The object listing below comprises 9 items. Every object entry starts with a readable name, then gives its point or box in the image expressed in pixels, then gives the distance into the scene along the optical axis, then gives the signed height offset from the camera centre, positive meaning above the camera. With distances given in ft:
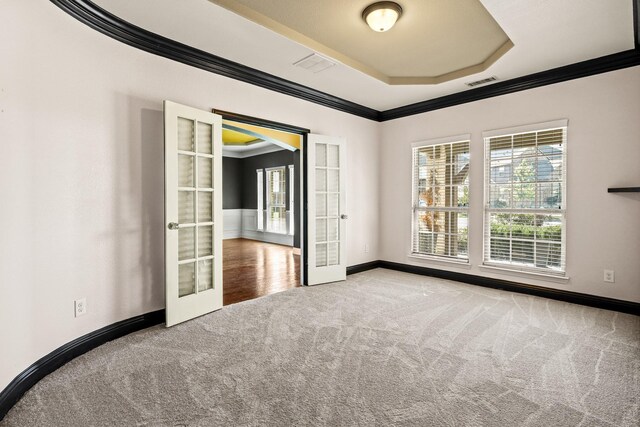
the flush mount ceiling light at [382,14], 8.74 +5.29
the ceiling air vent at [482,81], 13.41 +5.29
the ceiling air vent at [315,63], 11.43 +5.25
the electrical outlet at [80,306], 8.11 -2.55
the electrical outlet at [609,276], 11.57 -2.54
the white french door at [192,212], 9.75 -0.21
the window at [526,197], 12.83 +0.34
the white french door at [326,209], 14.84 -0.16
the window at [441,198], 15.56 +0.36
